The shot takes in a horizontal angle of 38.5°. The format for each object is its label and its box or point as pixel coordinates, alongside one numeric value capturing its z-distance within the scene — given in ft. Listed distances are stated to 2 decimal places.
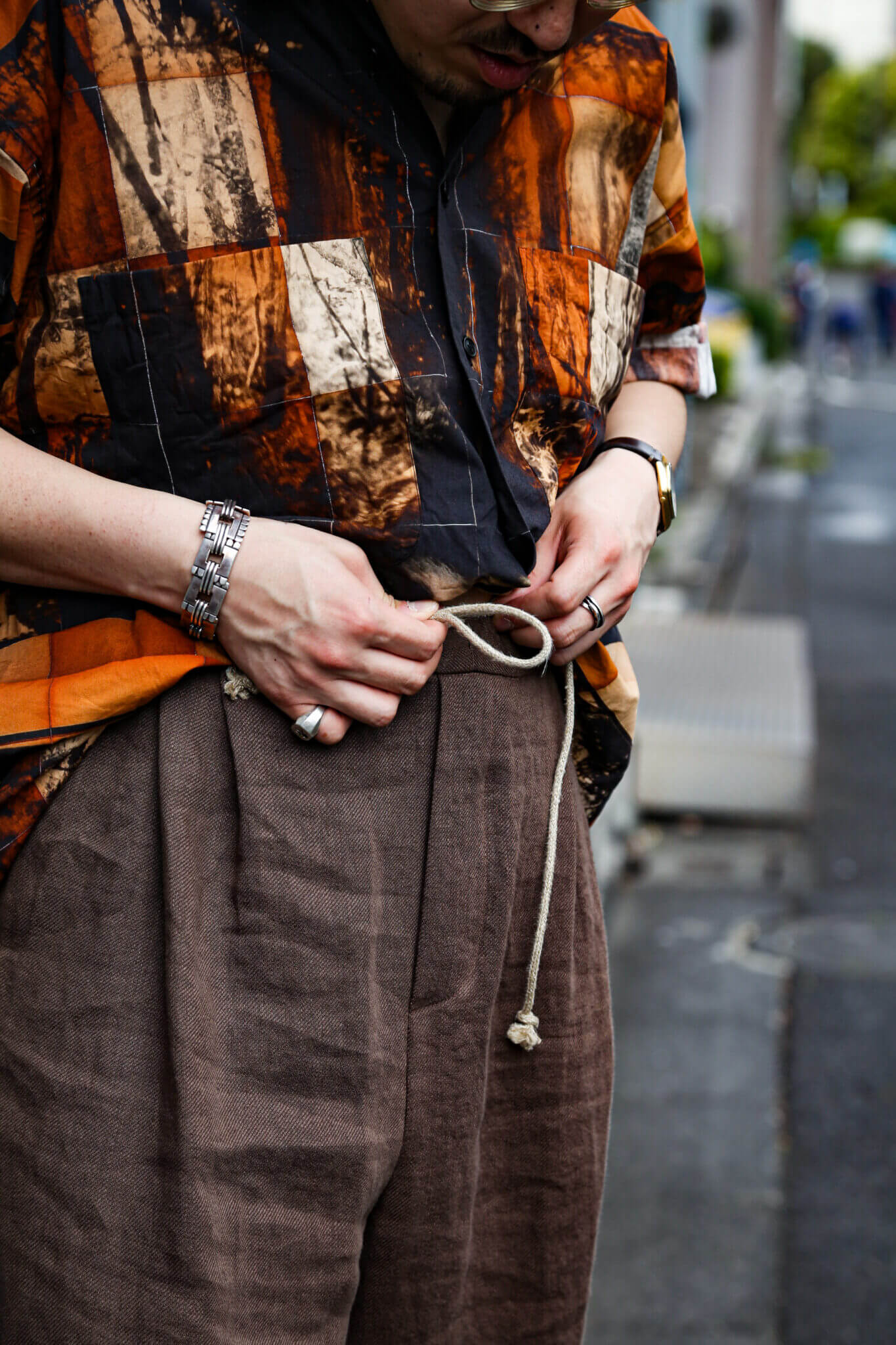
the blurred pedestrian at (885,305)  72.83
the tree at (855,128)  204.33
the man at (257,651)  3.25
